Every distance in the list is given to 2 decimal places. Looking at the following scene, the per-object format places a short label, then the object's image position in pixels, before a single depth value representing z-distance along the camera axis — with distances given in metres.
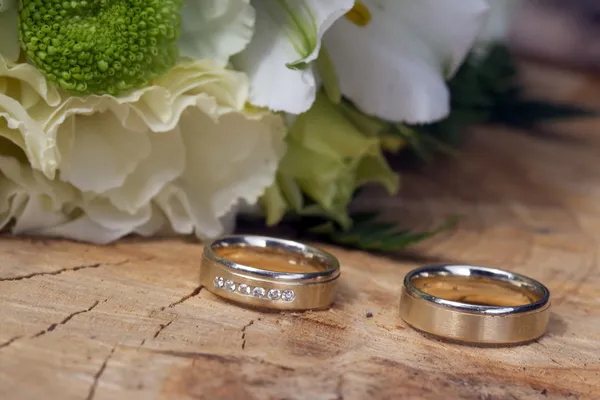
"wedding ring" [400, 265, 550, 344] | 0.21
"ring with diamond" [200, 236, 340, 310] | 0.21
